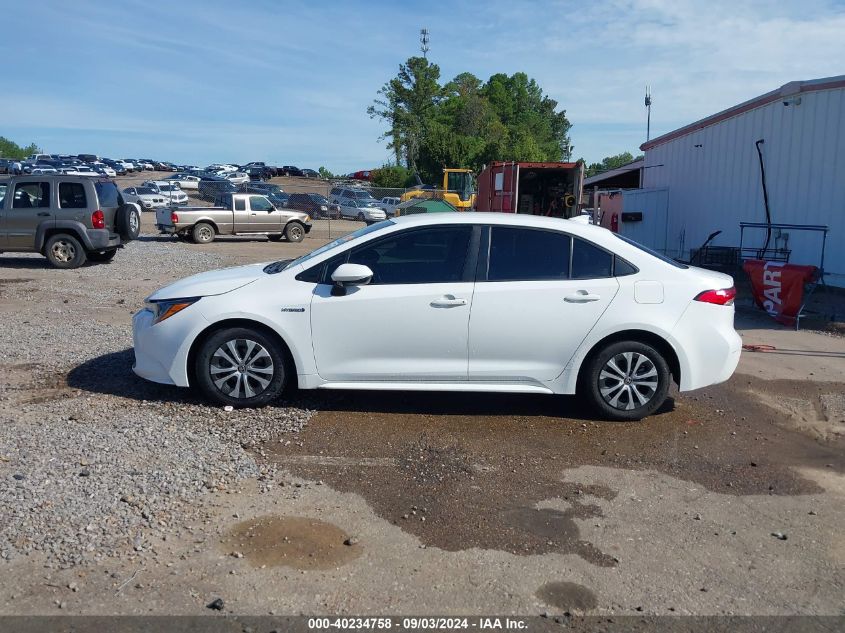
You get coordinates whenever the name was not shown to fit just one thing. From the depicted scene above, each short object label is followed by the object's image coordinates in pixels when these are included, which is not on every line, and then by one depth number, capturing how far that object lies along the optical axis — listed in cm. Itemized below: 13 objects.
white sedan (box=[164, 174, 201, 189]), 5778
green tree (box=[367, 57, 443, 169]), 8944
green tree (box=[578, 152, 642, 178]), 11525
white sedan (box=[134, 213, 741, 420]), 623
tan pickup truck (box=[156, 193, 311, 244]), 2483
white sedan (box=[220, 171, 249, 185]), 6900
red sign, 1152
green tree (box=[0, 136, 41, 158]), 9642
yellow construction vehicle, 3307
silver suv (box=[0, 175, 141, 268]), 1575
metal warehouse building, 1485
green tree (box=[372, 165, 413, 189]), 7238
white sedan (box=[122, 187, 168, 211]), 4325
